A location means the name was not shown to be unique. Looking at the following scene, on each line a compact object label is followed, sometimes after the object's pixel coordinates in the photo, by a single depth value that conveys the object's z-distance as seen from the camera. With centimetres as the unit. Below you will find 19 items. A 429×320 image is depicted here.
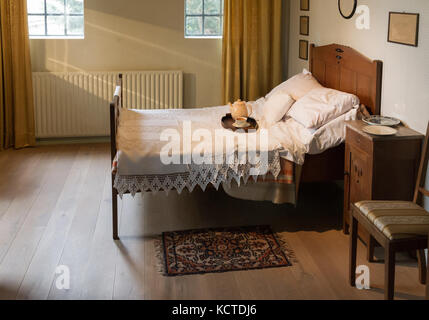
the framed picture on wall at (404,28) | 339
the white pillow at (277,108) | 440
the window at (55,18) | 571
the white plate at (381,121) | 358
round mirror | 427
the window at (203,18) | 588
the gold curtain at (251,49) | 566
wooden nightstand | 333
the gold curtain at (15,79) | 538
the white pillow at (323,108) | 392
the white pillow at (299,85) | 461
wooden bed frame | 375
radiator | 571
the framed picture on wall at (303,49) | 536
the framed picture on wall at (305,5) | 525
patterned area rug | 334
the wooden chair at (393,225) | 274
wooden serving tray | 420
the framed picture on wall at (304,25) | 529
